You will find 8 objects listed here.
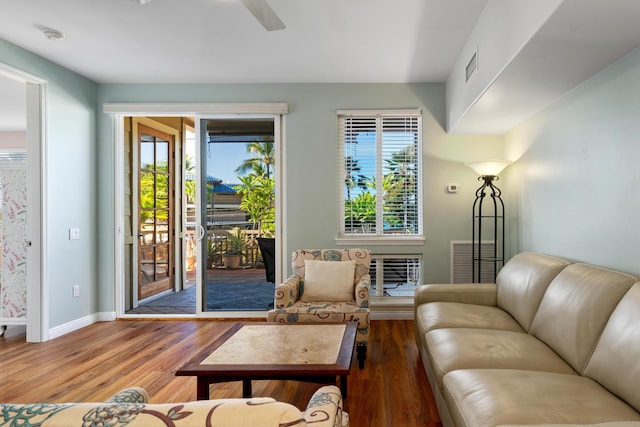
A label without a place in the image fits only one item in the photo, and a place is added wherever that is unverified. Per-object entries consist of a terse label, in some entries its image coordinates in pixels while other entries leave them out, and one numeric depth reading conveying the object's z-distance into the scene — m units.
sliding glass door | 4.46
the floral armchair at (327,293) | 3.03
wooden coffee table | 1.90
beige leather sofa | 1.41
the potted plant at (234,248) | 4.71
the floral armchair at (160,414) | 0.61
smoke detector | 3.13
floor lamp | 4.10
